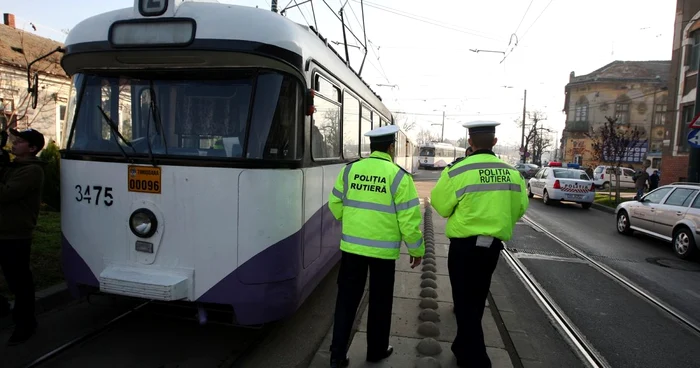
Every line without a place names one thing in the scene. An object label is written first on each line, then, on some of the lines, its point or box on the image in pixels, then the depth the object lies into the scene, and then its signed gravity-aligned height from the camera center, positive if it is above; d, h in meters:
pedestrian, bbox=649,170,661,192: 18.70 -0.78
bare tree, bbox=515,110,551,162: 57.44 +4.84
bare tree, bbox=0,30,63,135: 10.38 +1.63
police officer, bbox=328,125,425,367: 3.29 -0.57
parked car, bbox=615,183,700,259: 8.59 -1.18
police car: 16.67 -1.00
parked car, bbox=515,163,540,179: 41.12 -0.98
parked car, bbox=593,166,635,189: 29.62 -1.10
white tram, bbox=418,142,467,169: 47.78 +0.11
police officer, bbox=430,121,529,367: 3.30 -0.46
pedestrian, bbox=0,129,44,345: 3.75 -0.67
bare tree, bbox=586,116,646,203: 20.38 +0.87
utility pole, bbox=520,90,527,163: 46.88 +2.61
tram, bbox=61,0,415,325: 3.44 -0.05
